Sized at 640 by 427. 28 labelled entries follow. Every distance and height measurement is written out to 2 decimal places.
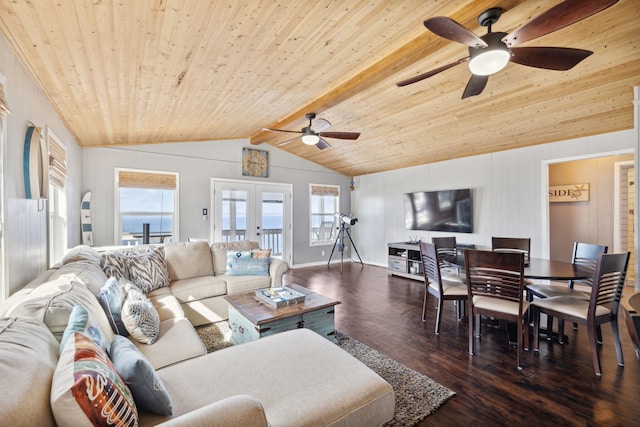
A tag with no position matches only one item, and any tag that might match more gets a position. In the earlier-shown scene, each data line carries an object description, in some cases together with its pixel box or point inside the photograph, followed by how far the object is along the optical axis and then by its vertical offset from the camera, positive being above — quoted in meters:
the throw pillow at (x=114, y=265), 2.76 -0.54
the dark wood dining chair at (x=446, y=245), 4.12 -0.50
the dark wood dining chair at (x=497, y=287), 2.28 -0.65
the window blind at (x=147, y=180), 4.71 +0.55
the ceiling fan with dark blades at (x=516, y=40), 1.55 +1.11
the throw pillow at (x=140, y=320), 1.79 -0.71
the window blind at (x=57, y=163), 2.64 +0.49
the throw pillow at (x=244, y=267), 3.61 -0.71
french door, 5.70 -0.03
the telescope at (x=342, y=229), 6.73 -0.43
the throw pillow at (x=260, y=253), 3.67 -0.55
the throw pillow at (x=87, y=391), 0.78 -0.54
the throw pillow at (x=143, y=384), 1.06 -0.66
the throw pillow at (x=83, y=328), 1.12 -0.48
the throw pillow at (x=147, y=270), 2.91 -0.63
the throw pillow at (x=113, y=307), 1.80 -0.62
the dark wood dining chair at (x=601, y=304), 2.16 -0.78
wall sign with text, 5.09 +0.38
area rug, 1.78 -1.27
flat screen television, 5.18 +0.04
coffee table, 2.25 -0.90
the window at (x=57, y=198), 2.70 +0.15
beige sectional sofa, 0.84 -0.81
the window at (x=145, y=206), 4.70 +0.10
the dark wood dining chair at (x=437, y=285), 2.90 -0.80
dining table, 2.36 -0.53
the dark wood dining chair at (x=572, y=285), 2.71 -0.79
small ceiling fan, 3.85 +1.09
